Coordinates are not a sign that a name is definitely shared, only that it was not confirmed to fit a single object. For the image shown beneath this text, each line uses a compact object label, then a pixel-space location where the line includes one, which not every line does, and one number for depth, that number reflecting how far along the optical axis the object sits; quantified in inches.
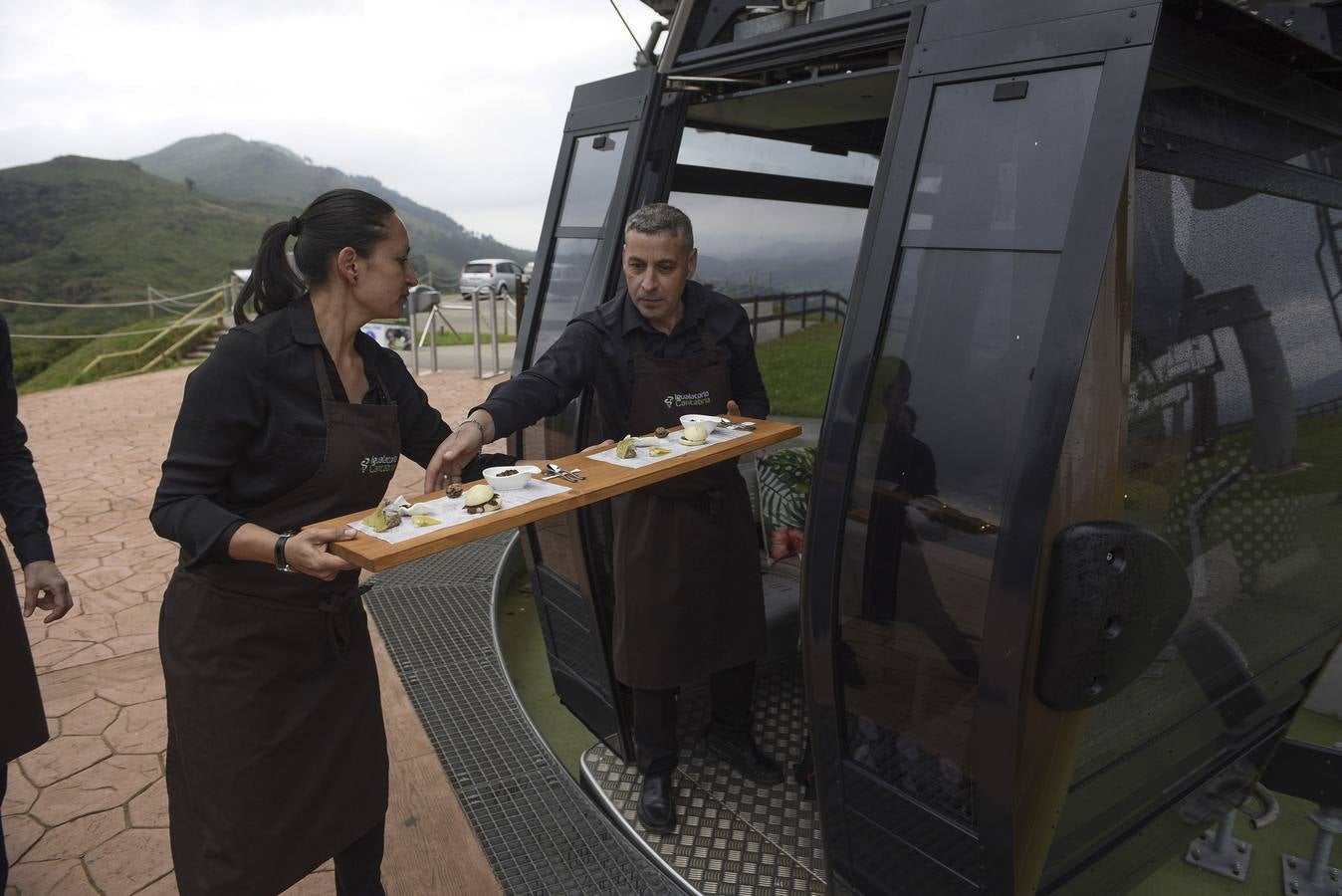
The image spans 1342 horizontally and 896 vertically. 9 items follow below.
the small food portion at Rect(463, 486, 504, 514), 66.7
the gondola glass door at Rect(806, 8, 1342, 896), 52.9
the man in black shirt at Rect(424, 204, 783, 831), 98.8
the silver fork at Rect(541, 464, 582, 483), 75.7
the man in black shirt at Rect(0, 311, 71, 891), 82.0
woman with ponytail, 64.9
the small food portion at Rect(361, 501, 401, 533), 62.8
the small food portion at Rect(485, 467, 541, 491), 72.3
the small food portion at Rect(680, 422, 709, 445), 87.9
